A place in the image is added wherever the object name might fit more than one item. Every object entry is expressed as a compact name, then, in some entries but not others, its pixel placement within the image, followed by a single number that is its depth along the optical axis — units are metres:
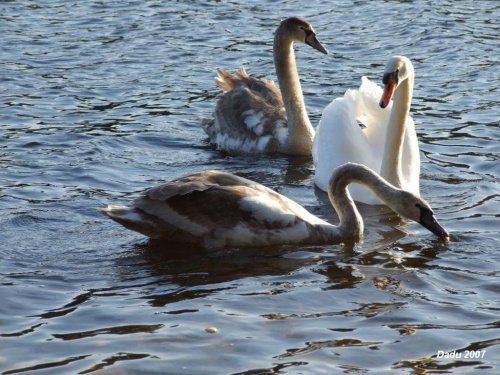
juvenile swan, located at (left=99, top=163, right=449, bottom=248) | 17.19
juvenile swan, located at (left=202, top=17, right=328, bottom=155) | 24.09
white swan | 19.73
